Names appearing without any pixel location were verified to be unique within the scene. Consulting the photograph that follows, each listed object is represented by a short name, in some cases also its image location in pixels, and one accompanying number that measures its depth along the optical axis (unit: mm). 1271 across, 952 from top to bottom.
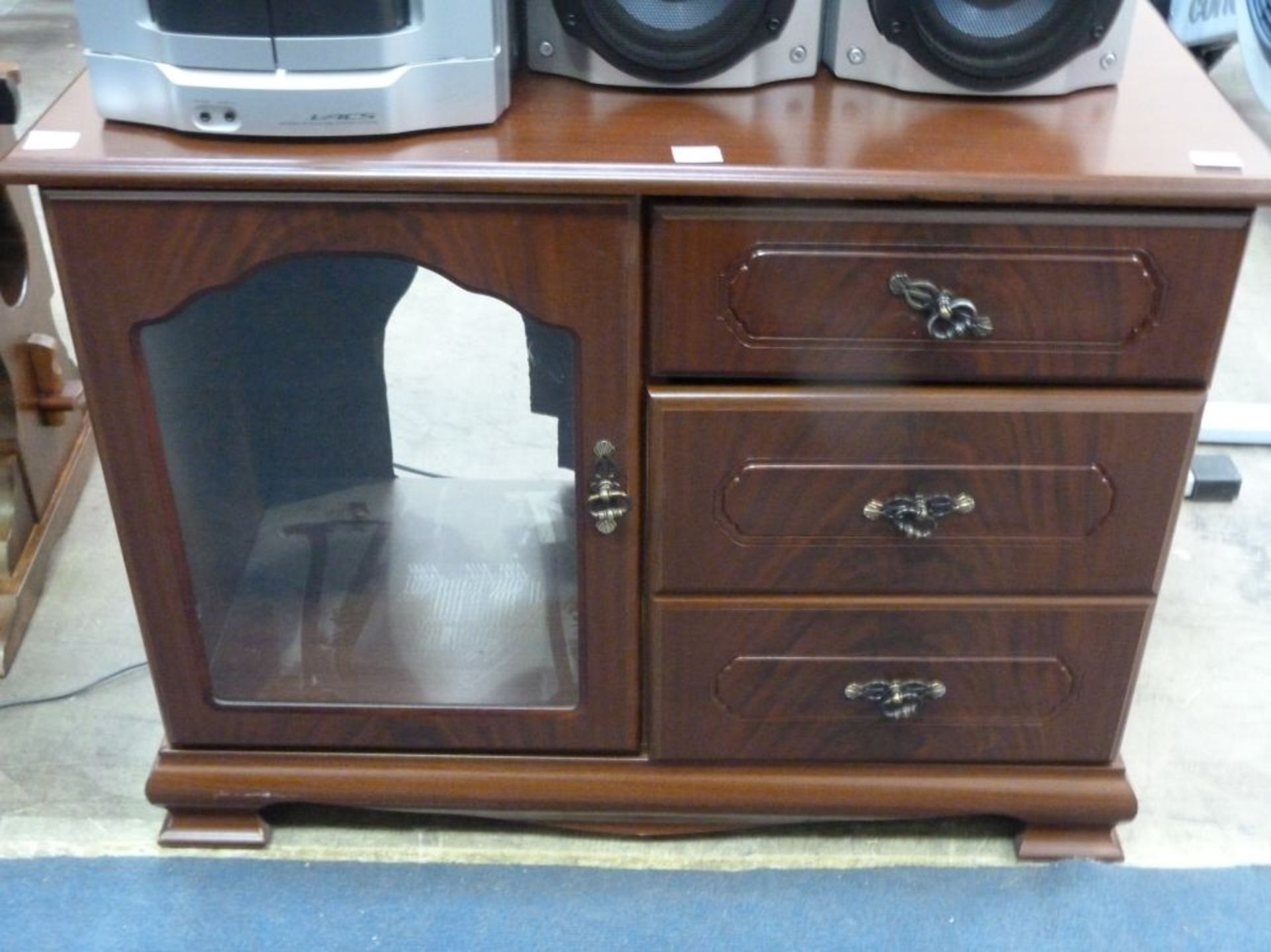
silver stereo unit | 776
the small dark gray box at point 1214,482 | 1462
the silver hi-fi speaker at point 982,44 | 858
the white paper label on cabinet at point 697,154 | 792
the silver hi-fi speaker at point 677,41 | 861
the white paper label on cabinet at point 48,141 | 789
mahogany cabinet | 803
